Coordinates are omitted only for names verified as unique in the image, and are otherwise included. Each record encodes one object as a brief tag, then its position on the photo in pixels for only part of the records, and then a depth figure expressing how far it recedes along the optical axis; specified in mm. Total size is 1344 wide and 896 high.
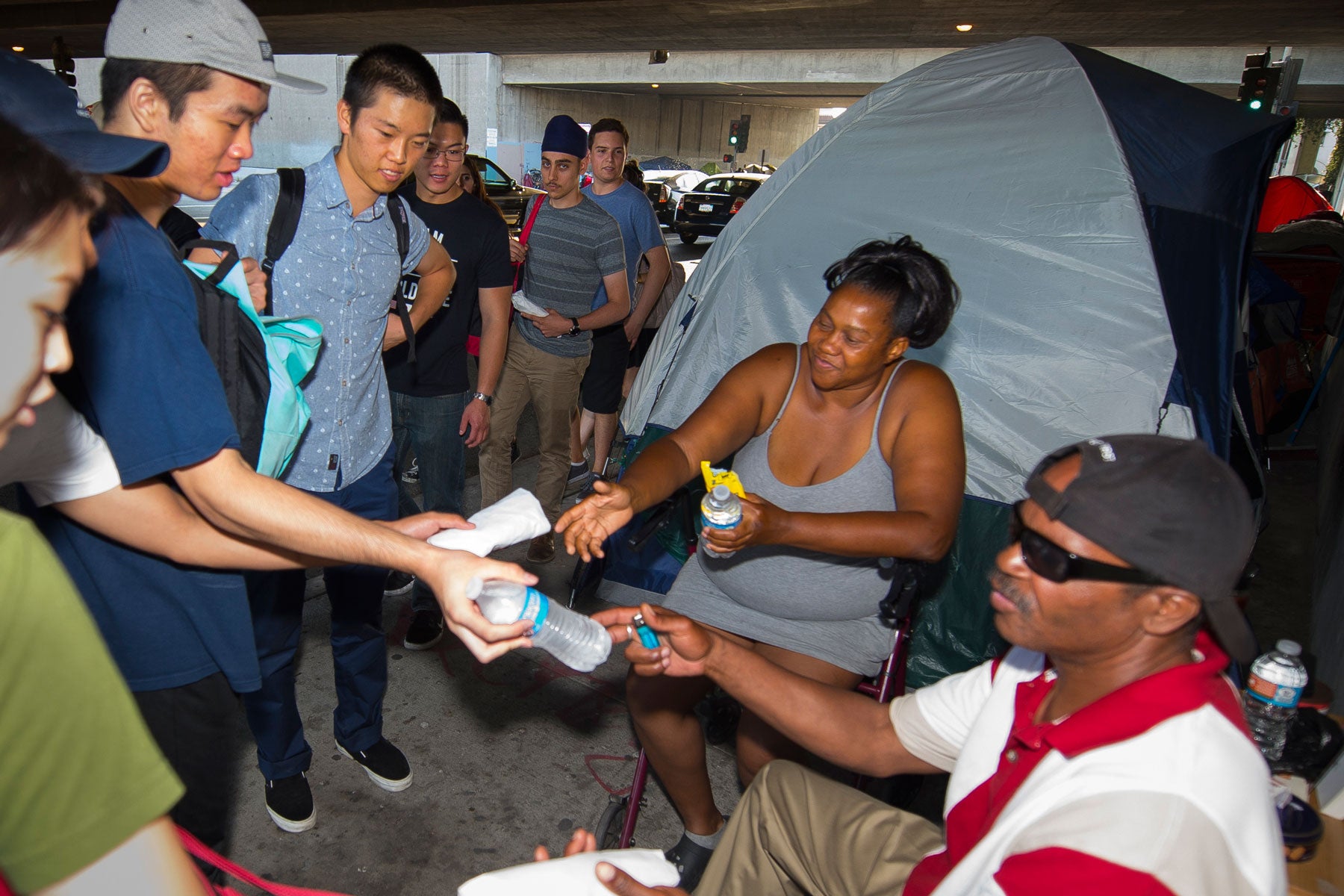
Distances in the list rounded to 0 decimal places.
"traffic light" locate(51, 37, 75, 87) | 15891
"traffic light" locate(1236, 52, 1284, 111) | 10094
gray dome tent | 3279
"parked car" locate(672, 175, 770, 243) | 18312
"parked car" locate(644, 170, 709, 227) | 20125
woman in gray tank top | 2400
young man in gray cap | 1480
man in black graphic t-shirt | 3543
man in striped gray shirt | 4387
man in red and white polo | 1147
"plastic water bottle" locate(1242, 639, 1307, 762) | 1870
